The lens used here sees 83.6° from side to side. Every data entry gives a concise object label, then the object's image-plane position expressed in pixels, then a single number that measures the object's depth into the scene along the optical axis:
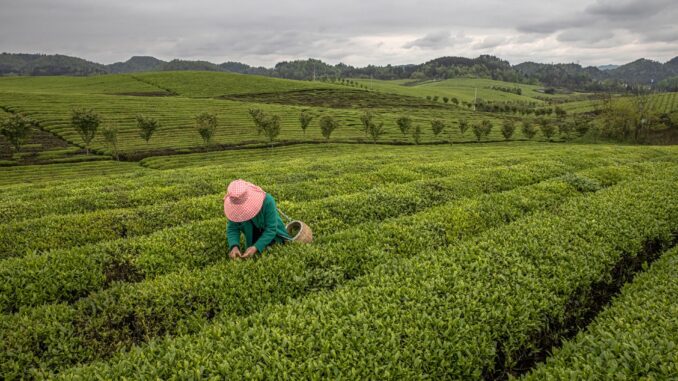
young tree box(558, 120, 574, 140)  124.38
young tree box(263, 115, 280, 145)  88.94
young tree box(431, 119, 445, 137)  113.62
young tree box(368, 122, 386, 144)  102.50
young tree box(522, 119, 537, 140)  118.88
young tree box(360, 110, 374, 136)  107.16
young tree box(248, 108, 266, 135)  90.70
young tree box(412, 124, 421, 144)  103.72
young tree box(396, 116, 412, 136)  110.92
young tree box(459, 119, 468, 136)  117.45
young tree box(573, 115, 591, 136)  122.19
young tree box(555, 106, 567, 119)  171.50
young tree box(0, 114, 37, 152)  69.31
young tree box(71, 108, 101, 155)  75.00
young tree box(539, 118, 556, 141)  118.38
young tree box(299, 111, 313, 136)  102.44
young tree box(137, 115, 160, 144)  82.06
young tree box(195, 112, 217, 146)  83.44
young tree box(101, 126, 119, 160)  73.31
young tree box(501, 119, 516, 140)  114.39
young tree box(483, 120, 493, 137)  112.56
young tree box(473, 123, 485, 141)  110.94
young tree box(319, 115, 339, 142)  95.50
